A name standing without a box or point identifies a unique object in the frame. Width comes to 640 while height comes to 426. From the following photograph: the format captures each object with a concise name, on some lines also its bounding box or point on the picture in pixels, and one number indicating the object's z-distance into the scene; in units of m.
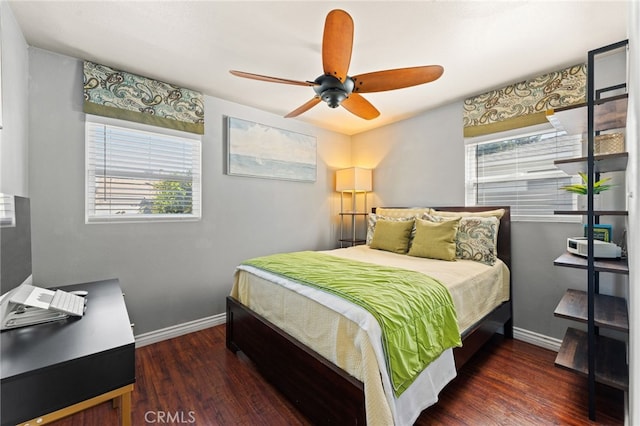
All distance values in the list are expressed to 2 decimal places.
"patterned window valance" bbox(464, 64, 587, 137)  2.31
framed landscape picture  3.13
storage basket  1.69
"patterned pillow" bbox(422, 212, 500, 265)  2.46
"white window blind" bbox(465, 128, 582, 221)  2.48
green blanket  1.33
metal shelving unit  1.58
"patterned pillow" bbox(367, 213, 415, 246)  3.18
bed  1.27
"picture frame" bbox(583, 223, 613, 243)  1.93
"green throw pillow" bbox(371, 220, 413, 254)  2.92
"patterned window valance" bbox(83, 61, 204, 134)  2.29
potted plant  1.73
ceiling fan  1.44
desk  0.89
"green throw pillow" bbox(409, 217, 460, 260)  2.50
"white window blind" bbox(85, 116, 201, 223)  2.37
